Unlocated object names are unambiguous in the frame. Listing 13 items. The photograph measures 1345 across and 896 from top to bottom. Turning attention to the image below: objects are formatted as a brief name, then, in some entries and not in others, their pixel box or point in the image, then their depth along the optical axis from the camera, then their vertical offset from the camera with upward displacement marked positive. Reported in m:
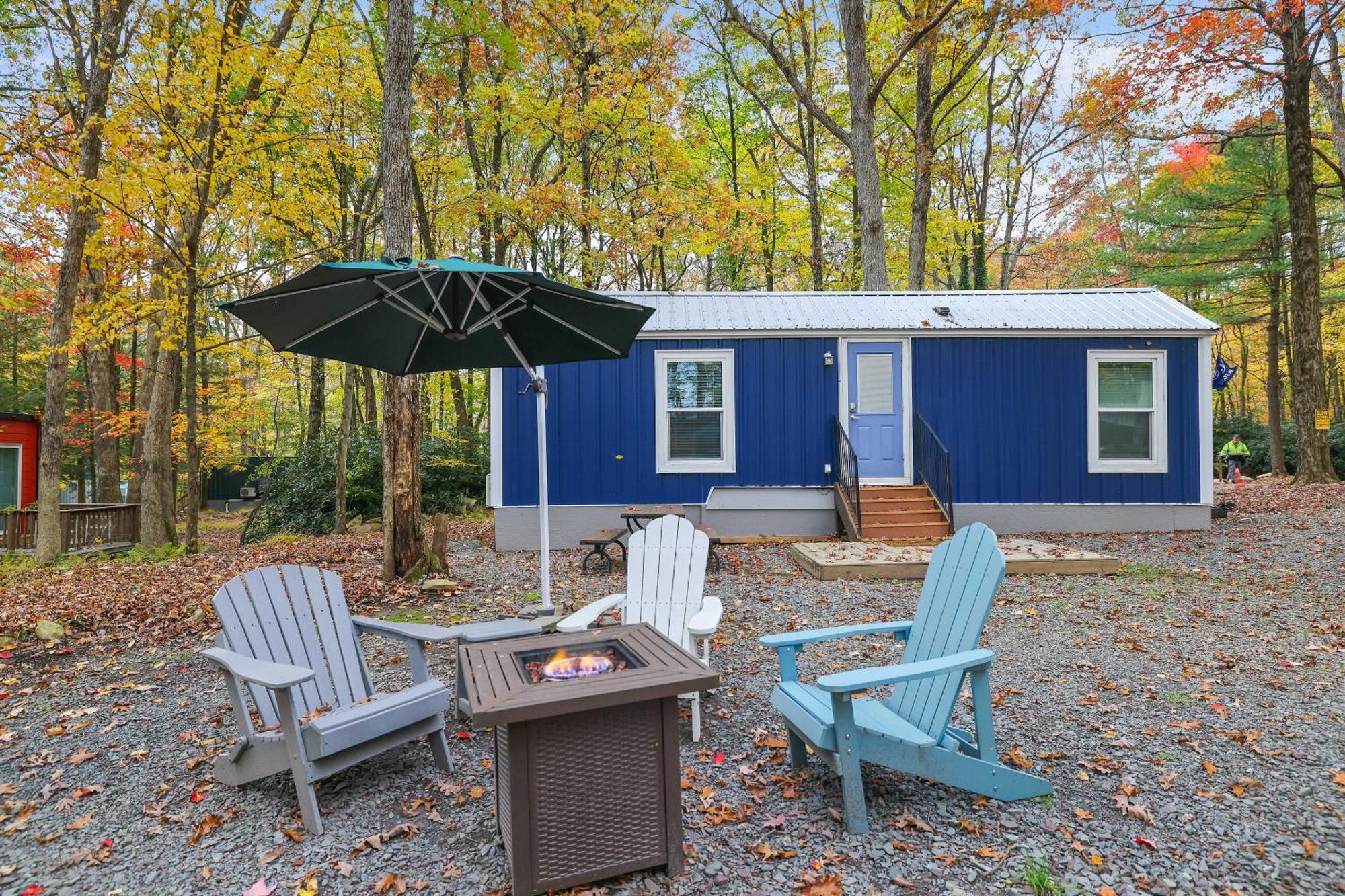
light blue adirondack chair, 2.26 -0.92
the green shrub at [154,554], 7.94 -1.23
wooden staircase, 7.72 -0.79
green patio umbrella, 3.00 +0.64
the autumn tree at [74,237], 7.54 +2.40
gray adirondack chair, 2.35 -0.94
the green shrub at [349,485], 11.48 -0.61
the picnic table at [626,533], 6.73 -0.87
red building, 12.39 -0.14
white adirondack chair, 3.58 -0.70
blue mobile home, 8.41 +0.31
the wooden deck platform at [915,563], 6.23 -1.06
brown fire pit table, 1.98 -0.95
